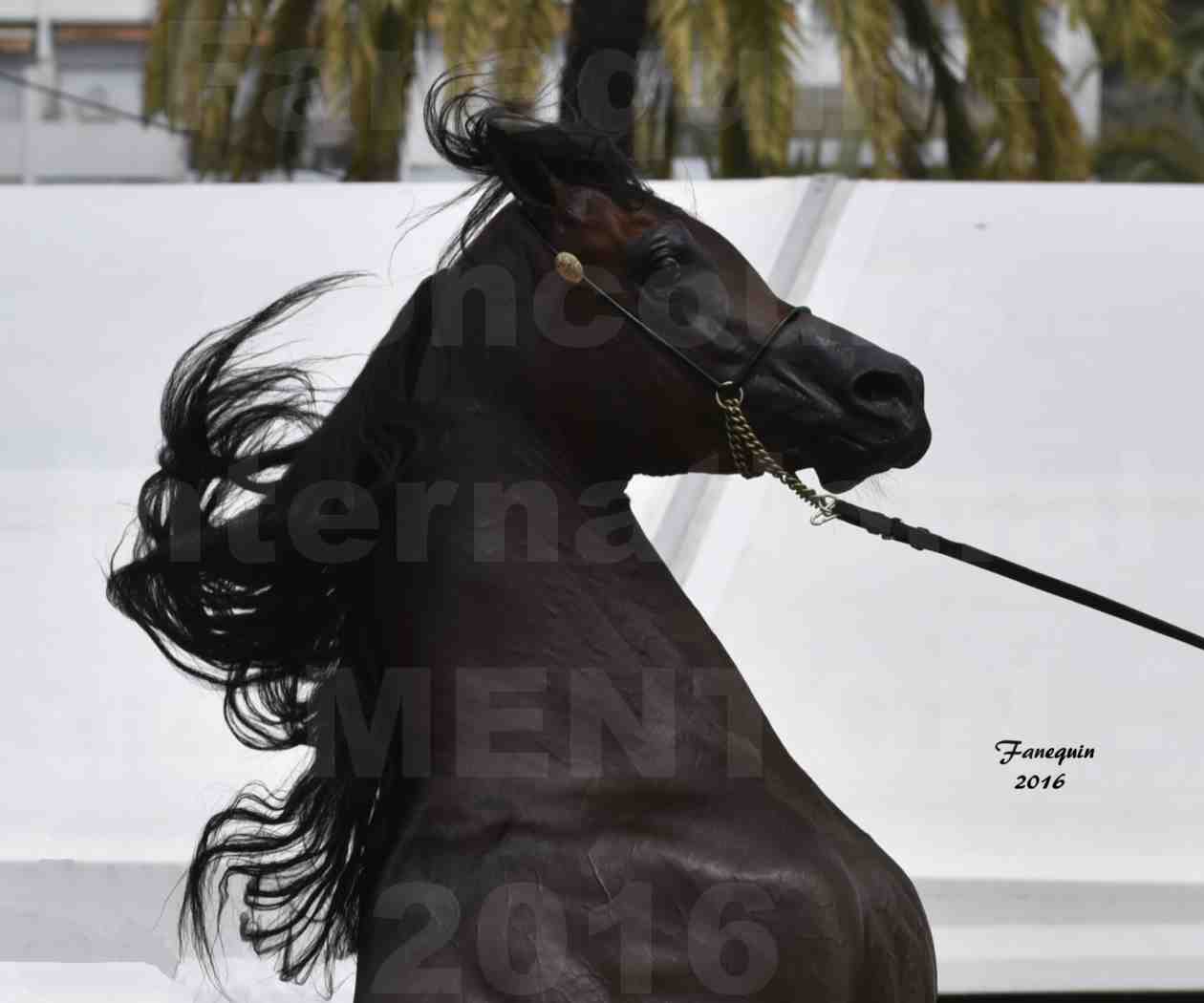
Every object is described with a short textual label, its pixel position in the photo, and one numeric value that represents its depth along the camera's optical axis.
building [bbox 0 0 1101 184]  65.72
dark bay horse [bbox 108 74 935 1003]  9.74
